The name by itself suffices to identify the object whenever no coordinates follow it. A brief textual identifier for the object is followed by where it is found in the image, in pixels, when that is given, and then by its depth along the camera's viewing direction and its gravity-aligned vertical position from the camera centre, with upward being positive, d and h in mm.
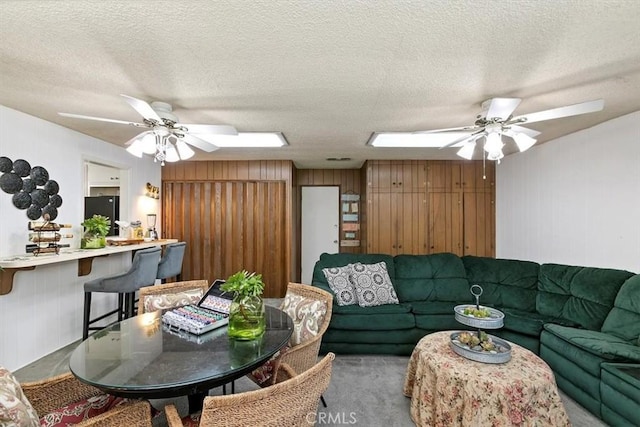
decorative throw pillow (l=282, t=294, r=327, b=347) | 1972 -714
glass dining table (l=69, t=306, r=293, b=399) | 1152 -674
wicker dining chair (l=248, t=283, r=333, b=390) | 1695 -838
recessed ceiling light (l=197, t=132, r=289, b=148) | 3402 +982
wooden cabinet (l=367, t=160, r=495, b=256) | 4840 +206
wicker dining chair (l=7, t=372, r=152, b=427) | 1136 -834
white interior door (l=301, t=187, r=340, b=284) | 5812 -120
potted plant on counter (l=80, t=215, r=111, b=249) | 3125 -192
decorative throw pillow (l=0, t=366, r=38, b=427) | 919 -640
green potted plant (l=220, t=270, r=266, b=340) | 1582 -521
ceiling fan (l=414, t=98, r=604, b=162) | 1867 +722
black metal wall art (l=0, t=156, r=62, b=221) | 2576 +266
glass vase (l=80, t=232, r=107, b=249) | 3113 -278
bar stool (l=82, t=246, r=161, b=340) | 2857 -676
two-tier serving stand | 1849 -881
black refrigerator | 3699 +115
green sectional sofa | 2031 -928
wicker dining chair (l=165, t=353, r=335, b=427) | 854 -595
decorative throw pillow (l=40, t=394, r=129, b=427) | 1285 -924
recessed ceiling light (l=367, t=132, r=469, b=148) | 3383 +994
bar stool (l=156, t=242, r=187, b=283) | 3588 -588
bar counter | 2287 -379
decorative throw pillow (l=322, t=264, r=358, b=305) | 3122 -749
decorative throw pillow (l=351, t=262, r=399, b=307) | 3137 -764
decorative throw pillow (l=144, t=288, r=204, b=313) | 2166 -650
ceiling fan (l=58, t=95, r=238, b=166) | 2258 +695
